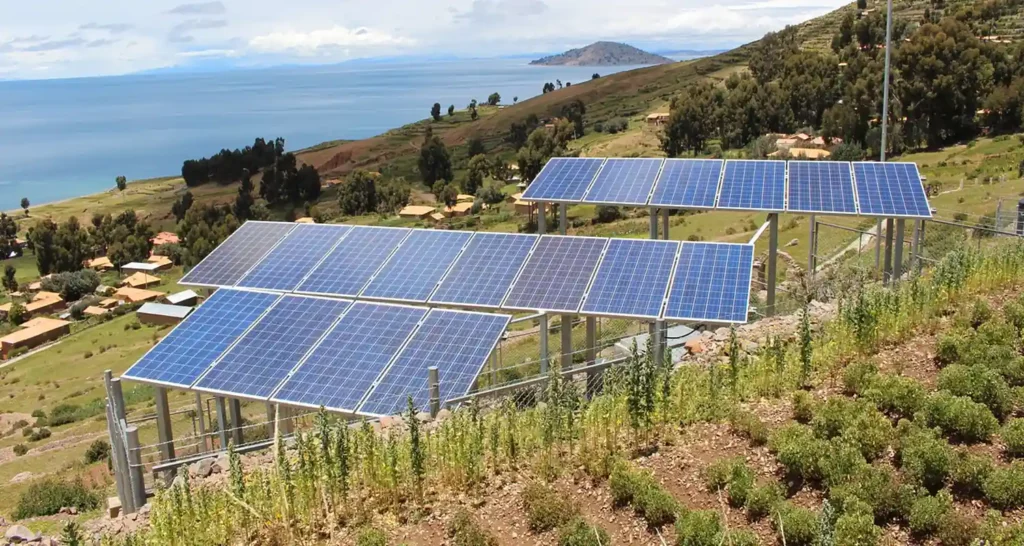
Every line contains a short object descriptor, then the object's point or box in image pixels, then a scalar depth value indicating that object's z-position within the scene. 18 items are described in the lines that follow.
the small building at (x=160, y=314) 68.32
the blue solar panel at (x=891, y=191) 18.27
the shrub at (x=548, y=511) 8.82
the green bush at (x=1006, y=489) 7.95
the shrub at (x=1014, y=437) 8.76
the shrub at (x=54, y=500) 18.69
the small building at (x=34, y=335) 71.81
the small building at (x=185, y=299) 76.69
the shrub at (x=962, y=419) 9.17
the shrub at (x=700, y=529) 7.90
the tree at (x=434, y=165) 127.06
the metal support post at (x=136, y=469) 11.62
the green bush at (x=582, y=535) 8.23
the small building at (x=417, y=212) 96.81
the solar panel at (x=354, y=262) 17.50
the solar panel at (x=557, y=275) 15.50
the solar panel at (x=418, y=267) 16.83
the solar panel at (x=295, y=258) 18.16
